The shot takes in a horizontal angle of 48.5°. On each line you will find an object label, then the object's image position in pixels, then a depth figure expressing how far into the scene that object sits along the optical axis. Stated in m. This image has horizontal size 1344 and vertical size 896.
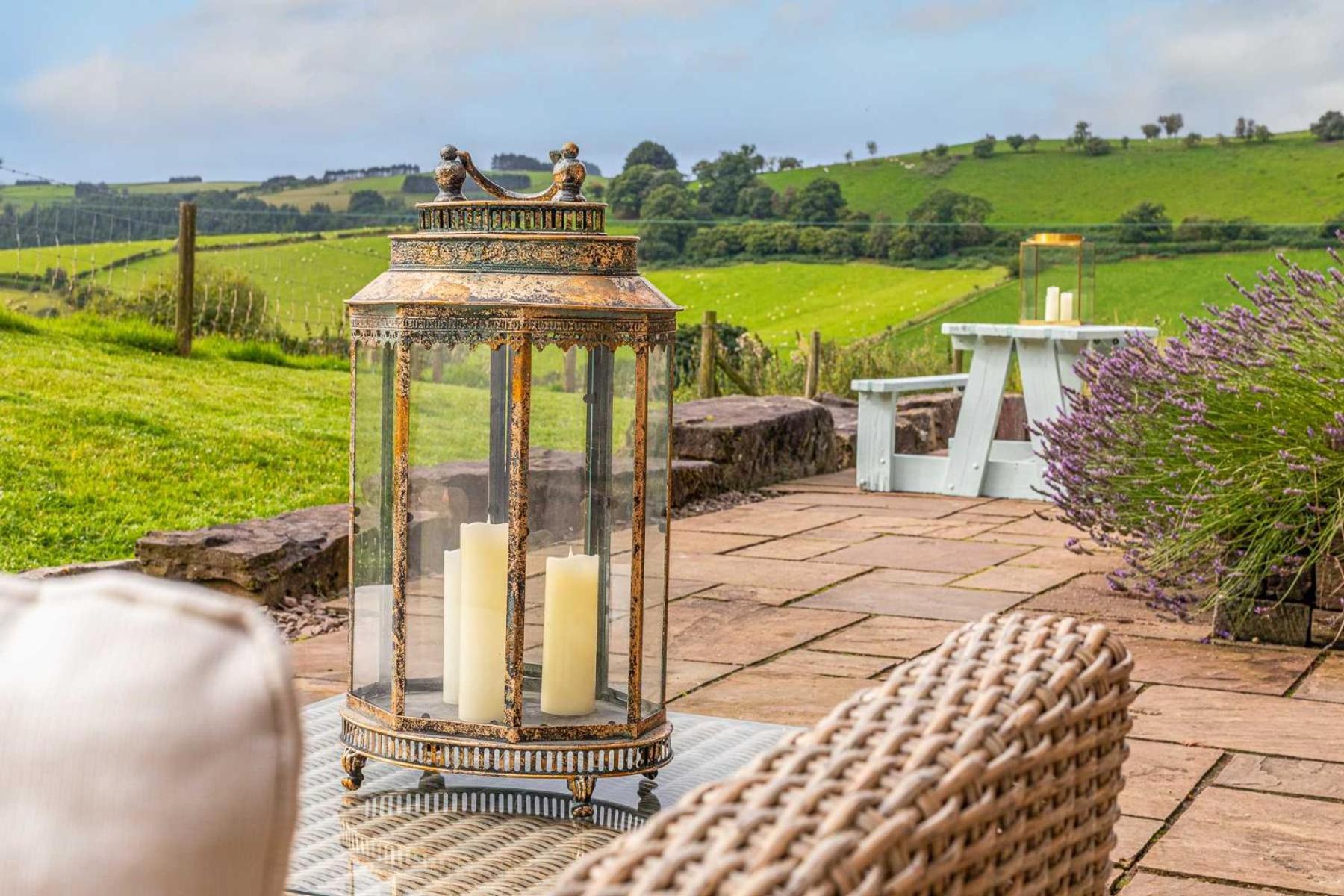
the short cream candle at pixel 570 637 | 1.94
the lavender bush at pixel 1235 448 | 3.70
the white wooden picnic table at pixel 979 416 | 6.74
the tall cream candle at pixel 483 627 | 1.92
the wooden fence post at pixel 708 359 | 9.44
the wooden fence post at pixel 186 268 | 8.32
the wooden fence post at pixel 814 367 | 10.59
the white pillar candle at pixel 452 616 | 1.93
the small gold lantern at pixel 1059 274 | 7.06
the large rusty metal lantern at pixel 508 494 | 1.90
